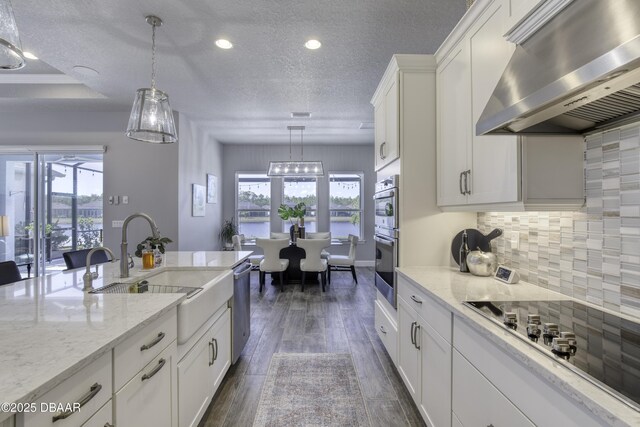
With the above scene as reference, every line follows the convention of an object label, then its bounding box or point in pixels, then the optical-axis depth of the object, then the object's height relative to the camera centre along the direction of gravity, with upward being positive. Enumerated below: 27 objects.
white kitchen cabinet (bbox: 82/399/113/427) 0.88 -0.60
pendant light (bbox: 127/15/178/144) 2.26 +0.75
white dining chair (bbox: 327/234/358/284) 5.25 -0.78
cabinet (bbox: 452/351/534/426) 0.98 -0.68
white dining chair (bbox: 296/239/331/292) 4.70 -0.67
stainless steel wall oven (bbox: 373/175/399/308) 2.28 -0.18
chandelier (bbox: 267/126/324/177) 5.14 +0.75
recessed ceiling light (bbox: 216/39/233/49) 2.75 +1.55
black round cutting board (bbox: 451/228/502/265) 2.02 -0.19
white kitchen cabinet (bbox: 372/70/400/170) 2.28 +0.76
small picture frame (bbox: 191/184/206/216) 5.27 +0.25
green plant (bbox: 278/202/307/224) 5.58 +0.01
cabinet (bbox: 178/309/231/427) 1.52 -0.92
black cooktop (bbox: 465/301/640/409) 0.75 -0.40
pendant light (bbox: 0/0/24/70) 1.26 +0.73
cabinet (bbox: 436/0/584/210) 1.35 +0.33
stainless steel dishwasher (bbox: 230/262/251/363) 2.41 -0.80
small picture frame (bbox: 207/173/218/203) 6.10 +0.52
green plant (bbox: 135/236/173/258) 2.17 -0.22
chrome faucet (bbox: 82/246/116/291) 1.55 -0.33
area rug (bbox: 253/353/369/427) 1.91 -1.27
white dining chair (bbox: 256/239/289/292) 4.73 -0.65
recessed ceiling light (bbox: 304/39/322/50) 2.76 +1.55
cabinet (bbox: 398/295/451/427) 1.47 -0.85
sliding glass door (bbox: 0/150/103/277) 4.64 +0.13
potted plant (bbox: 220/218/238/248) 6.88 -0.46
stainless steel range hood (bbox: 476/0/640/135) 0.80 +0.40
